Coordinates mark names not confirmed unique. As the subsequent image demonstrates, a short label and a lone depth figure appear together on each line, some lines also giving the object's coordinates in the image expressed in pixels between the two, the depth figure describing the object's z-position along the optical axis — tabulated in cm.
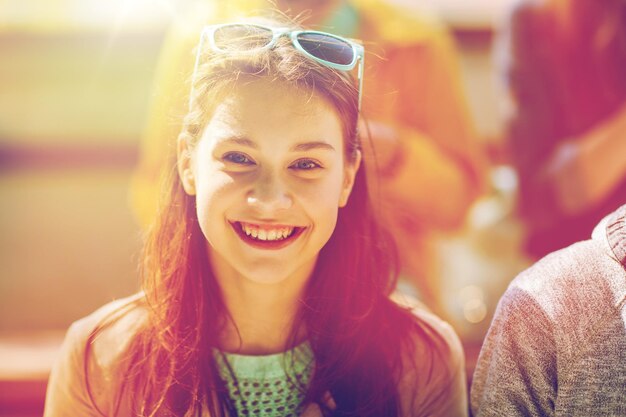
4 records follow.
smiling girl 113
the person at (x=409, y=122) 186
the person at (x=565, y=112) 193
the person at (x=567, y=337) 109
